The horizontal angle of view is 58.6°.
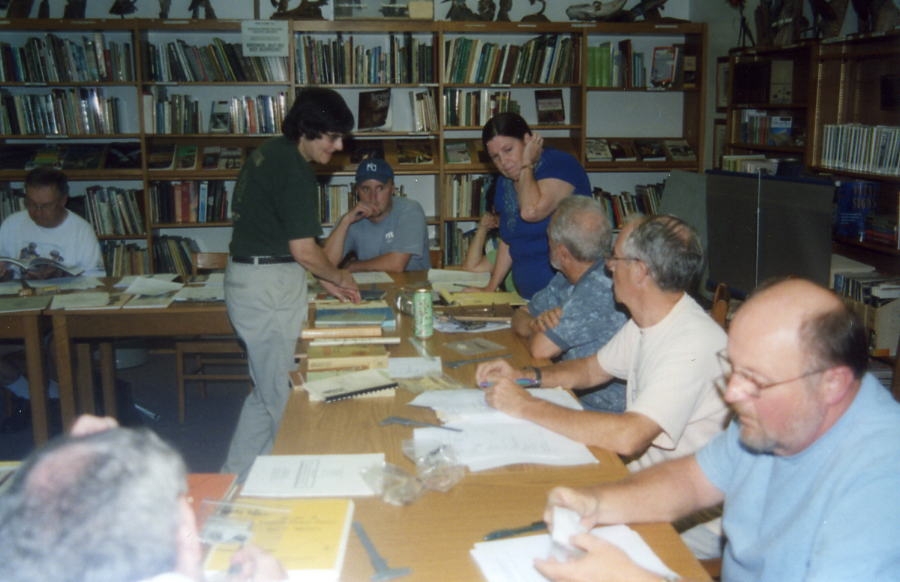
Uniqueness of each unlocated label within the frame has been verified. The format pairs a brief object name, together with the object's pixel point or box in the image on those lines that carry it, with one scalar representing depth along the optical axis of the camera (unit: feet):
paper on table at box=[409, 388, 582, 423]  6.23
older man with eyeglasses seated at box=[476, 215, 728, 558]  5.84
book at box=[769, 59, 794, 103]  15.81
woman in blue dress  10.85
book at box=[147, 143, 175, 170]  17.67
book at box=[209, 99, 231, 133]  17.93
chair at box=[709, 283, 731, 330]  7.86
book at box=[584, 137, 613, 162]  18.61
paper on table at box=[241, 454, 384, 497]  4.97
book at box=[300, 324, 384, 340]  8.52
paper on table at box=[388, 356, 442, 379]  7.49
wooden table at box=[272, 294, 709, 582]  4.25
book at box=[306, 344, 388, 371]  7.61
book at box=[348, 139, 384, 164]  18.16
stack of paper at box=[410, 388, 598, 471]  5.46
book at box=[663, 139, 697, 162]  18.95
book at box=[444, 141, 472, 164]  18.39
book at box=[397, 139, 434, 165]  18.12
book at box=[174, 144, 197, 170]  17.79
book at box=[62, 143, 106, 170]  17.51
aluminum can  8.79
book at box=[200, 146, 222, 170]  17.84
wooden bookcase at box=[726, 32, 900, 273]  13.53
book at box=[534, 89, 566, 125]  18.86
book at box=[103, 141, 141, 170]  17.67
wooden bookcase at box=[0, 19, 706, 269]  17.35
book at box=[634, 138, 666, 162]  18.85
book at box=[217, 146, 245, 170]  17.87
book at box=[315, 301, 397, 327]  8.85
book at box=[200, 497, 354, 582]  4.10
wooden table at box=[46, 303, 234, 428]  10.92
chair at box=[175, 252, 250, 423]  13.71
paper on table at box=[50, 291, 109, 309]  11.01
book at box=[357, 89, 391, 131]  18.19
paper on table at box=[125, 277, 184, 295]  11.84
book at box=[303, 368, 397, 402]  6.81
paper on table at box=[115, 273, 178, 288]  12.51
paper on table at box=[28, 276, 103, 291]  12.20
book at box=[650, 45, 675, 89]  18.66
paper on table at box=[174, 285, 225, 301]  11.46
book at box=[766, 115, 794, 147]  15.97
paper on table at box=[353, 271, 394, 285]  12.35
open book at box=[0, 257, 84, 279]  12.39
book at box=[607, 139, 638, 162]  18.69
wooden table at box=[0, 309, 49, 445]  10.71
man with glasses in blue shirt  3.64
